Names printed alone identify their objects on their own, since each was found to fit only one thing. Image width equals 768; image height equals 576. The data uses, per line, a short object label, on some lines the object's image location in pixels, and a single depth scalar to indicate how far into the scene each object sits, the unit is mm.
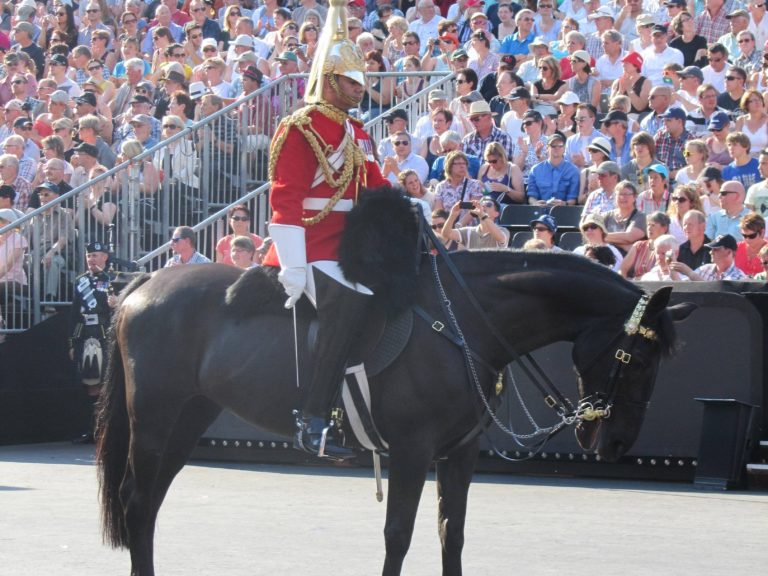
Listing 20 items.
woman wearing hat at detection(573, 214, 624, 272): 12312
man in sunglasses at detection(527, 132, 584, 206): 14570
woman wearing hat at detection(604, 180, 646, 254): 12812
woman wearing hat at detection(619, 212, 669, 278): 12172
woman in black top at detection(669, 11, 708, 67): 17078
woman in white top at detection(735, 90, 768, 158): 14531
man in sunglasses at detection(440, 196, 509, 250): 13188
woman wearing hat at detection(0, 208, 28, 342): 14281
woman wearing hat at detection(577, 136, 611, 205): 14305
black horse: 6934
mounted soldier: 7078
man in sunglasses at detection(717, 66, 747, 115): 15422
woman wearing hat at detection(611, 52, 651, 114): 16156
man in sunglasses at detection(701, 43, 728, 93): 16078
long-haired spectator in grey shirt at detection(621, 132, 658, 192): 13945
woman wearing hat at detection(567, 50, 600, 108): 16453
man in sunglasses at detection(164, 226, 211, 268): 13570
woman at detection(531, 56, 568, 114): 16484
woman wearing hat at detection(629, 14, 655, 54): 16953
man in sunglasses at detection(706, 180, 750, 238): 12883
